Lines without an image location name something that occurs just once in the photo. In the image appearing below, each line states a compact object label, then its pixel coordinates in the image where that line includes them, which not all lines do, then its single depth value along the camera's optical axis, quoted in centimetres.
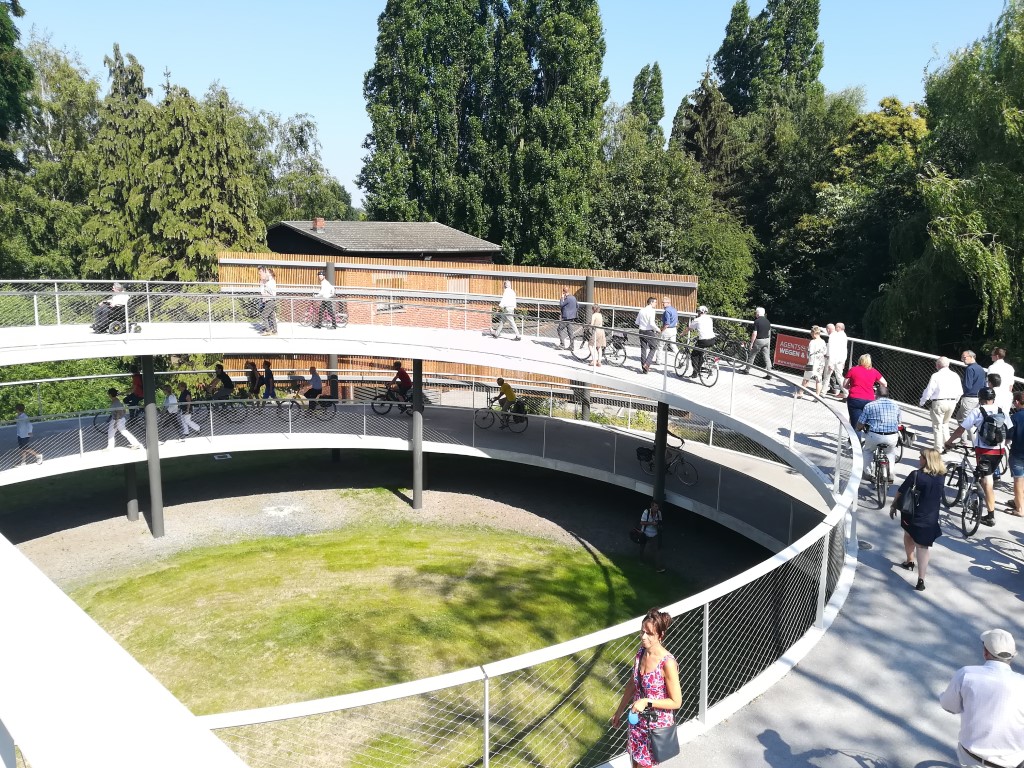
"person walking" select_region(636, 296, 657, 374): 1748
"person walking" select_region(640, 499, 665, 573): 1859
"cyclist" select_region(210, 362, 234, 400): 2202
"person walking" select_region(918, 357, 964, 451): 1283
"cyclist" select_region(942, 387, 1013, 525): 1064
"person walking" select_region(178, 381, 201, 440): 2048
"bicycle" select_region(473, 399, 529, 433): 2256
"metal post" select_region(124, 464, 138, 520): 2103
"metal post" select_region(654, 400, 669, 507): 1859
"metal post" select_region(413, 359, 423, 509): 2089
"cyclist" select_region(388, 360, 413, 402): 2283
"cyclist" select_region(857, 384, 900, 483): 1159
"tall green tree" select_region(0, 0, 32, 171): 4003
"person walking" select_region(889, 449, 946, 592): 820
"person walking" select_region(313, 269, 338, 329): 2041
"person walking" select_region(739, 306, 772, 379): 1738
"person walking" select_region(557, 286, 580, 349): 1963
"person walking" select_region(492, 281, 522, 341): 2028
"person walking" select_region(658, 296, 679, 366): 1806
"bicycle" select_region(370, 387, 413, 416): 2283
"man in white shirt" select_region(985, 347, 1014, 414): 1303
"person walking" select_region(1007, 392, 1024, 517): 1104
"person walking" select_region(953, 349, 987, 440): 1304
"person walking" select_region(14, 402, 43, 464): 1833
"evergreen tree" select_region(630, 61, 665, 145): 7206
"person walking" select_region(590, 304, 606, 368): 1803
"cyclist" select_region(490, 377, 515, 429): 2247
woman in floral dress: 510
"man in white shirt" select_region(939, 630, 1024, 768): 500
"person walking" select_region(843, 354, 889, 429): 1273
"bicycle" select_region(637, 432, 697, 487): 1942
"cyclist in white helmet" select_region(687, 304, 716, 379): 1706
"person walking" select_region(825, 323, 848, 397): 1588
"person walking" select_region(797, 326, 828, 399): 1672
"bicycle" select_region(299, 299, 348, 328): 2066
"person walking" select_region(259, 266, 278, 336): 1973
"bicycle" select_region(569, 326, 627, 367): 1886
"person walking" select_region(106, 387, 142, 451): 1958
